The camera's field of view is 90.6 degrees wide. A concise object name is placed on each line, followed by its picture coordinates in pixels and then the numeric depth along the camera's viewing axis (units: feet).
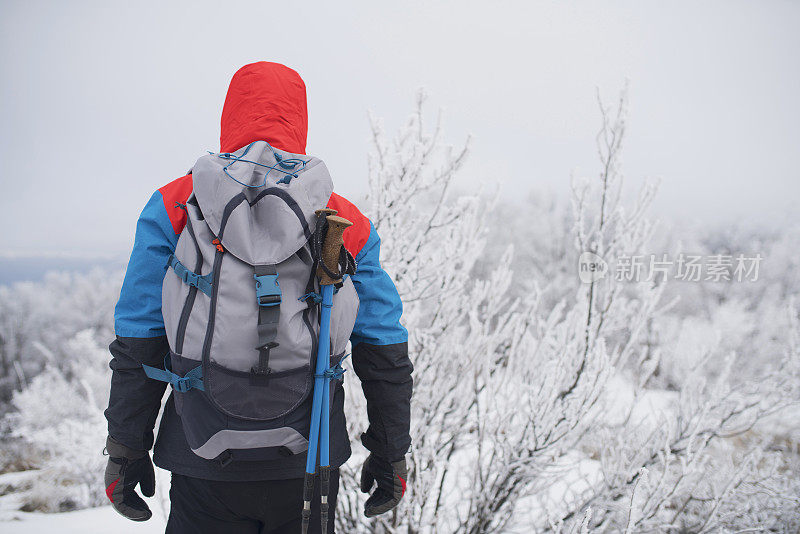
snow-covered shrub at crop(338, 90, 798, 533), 6.19
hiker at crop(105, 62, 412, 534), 2.99
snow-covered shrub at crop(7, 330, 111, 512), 16.24
